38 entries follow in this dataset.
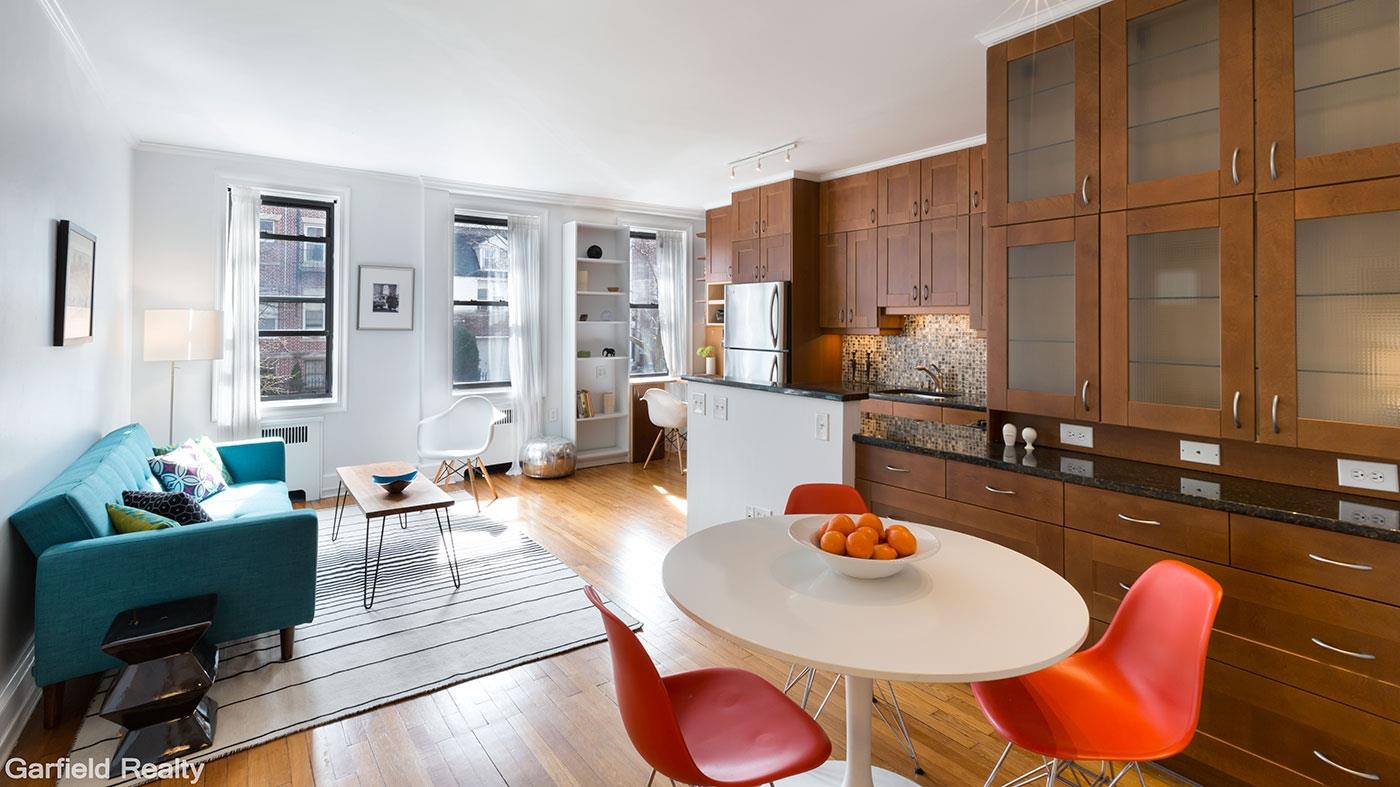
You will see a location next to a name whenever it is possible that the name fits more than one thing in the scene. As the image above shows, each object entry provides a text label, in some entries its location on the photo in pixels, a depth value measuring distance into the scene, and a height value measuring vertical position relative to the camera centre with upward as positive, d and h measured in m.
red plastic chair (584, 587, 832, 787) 1.38 -0.78
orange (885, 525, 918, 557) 1.64 -0.35
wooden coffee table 3.57 -0.57
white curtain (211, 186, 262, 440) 5.11 +0.54
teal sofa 2.31 -0.66
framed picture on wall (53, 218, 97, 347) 2.93 +0.53
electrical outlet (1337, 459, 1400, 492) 2.02 -0.23
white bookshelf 7.11 +0.72
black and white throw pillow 2.88 -0.47
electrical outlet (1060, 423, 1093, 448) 2.81 -0.14
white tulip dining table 1.28 -0.48
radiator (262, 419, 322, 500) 5.40 -0.45
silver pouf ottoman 6.44 -0.58
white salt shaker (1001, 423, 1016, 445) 2.87 -0.14
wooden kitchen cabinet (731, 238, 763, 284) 6.04 +1.29
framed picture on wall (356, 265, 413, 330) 5.69 +0.88
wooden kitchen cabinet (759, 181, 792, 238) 5.68 +1.69
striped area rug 2.50 -1.14
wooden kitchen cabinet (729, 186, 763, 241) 5.98 +1.73
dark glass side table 2.21 -1.00
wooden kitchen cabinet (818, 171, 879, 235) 5.41 +1.68
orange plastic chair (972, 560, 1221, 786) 1.50 -0.74
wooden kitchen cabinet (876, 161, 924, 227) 5.06 +1.63
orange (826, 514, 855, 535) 1.72 -0.33
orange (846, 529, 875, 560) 1.60 -0.35
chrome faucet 5.31 +0.20
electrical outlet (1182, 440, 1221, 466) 2.45 -0.19
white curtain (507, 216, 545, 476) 6.52 +0.72
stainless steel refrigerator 5.69 +0.61
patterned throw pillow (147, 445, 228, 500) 3.66 -0.44
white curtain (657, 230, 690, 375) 7.46 +1.20
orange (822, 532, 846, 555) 1.64 -0.36
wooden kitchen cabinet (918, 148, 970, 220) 4.76 +1.61
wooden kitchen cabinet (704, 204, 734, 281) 6.49 +1.56
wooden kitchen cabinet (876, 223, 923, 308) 5.11 +1.07
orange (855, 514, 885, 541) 1.69 -0.32
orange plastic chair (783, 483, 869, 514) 2.48 -0.38
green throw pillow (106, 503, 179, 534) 2.62 -0.50
